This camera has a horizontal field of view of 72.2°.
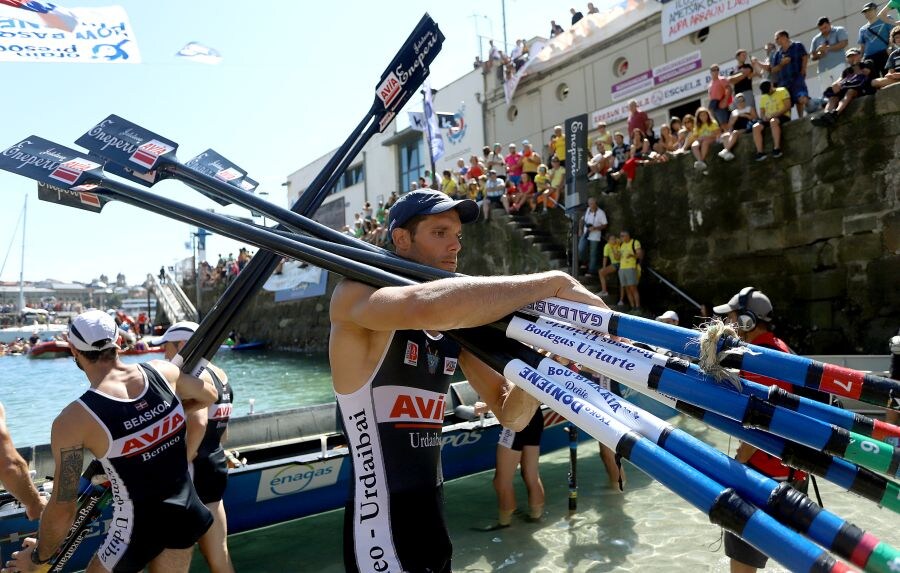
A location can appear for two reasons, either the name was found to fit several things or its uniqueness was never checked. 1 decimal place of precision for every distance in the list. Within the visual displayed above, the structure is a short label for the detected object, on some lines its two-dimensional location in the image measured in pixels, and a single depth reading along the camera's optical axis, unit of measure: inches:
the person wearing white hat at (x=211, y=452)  170.7
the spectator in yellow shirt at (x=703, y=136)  448.5
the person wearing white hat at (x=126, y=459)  119.8
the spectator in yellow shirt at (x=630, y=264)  482.0
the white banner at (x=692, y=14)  603.2
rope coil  57.9
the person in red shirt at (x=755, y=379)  126.0
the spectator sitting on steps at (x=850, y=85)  368.2
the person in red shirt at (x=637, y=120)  521.3
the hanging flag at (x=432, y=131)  587.8
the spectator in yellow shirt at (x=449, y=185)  674.2
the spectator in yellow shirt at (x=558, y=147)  570.4
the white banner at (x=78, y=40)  175.0
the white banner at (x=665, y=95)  618.5
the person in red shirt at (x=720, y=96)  453.1
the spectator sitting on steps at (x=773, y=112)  401.7
